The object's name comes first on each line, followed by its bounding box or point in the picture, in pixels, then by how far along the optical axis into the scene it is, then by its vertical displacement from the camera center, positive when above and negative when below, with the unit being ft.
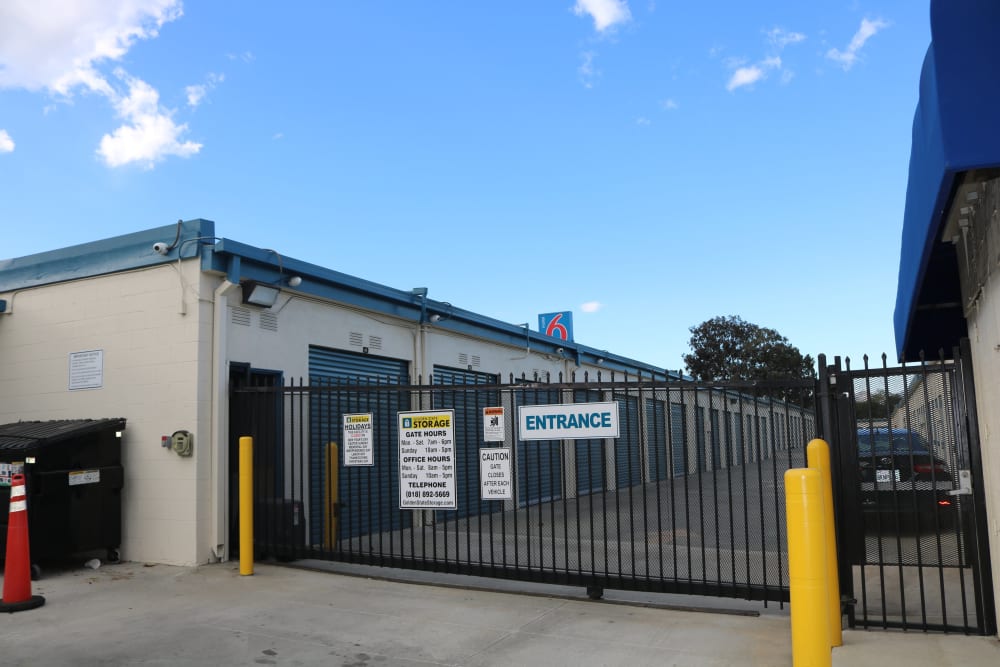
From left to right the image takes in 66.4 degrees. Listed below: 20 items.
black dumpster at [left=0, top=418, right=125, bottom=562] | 27.04 -1.81
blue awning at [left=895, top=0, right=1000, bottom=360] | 10.77 +4.47
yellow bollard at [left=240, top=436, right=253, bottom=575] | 27.55 -2.76
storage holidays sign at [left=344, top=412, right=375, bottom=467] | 27.43 -0.62
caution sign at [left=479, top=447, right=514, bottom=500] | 24.61 -1.75
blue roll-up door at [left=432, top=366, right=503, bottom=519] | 46.75 -1.23
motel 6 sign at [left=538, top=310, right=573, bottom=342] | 77.61 +9.45
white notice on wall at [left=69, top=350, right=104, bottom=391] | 32.63 +2.66
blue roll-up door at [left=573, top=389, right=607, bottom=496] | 64.34 -4.14
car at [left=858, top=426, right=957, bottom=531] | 18.28 -2.30
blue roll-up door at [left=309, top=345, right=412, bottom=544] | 35.73 +0.11
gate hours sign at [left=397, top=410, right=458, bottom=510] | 25.93 -1.31
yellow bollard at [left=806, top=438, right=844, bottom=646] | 17.83 -2.72
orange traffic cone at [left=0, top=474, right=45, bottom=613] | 22.75 -3.88
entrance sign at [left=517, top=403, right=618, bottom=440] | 23.44 -0.10
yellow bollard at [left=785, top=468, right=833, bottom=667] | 14.11 -3.01
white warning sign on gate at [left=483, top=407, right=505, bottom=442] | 24.70 -0.17
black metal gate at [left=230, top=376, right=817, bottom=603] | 22.85 -4.68
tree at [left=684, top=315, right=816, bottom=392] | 164.25 +13.22
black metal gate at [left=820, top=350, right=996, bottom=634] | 18.49 -1.20
